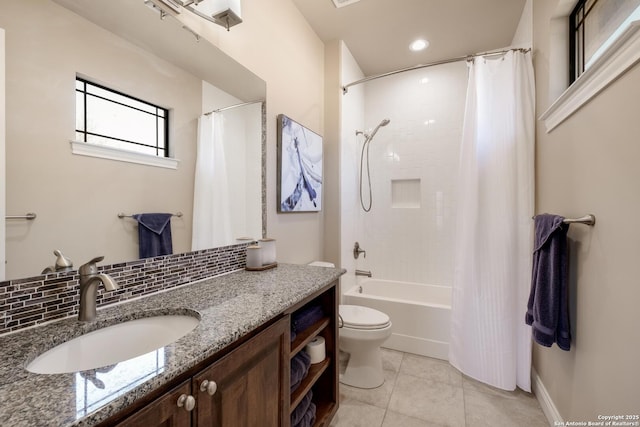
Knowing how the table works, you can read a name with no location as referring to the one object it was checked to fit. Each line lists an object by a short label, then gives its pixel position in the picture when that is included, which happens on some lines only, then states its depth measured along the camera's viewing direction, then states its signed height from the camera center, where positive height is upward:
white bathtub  2.24 -0.92
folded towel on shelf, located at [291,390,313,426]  1.27 -0.94
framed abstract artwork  1.86 +0.36
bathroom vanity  0.50 -0.34
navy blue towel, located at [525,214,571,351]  1.29 -0.36
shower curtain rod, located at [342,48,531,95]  1.86 +1.17
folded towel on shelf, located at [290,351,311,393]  1.24 -0.73
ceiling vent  2.01 +1.58
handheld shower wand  2.78 +0.79
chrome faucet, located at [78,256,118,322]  0.83 -0.24
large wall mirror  0.77 +0.32
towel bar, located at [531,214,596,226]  1.12 -0.02
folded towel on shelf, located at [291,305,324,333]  1.31 -0.52
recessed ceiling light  2.48 +1.59
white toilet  1.84 -0.91
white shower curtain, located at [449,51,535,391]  1.81 -0.07
